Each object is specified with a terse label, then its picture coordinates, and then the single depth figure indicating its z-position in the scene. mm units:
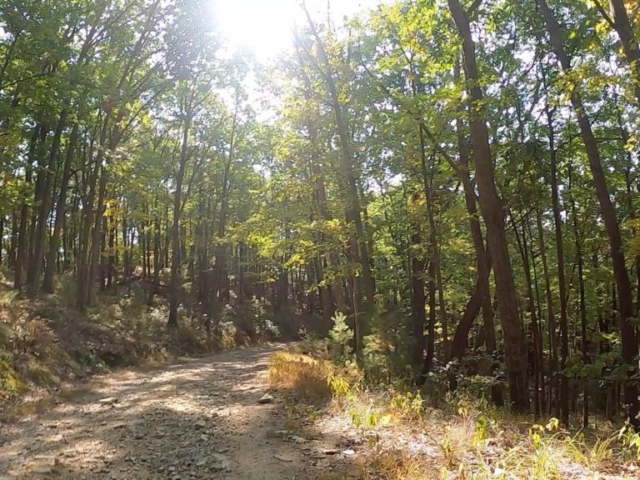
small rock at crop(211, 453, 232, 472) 5664
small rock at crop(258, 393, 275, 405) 8812
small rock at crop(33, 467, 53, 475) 5438
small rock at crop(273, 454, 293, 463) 5848
